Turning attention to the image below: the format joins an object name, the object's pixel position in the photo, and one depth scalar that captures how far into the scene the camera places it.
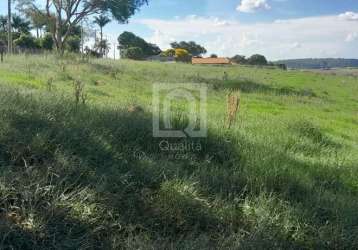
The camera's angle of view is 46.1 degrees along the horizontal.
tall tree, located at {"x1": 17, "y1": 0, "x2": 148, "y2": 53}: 36.22
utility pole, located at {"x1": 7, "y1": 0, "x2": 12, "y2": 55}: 35.09
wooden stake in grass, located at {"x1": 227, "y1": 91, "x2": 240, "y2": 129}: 7.04
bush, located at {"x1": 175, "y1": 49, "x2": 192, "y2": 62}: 65.51
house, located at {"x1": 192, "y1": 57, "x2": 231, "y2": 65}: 60.94
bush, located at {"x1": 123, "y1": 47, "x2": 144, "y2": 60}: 67.69
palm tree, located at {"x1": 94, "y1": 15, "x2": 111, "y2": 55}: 40.22
